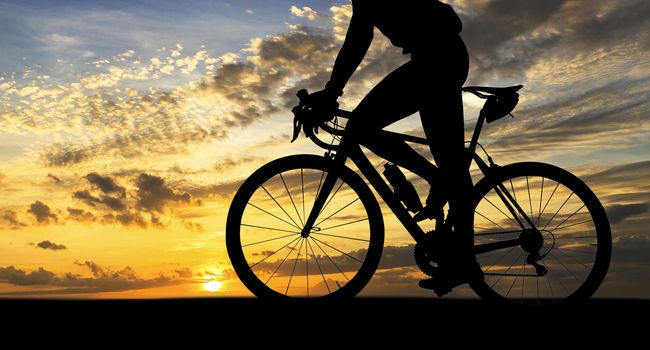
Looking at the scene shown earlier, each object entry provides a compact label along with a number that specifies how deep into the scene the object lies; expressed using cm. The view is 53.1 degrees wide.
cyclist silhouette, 504
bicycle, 529
